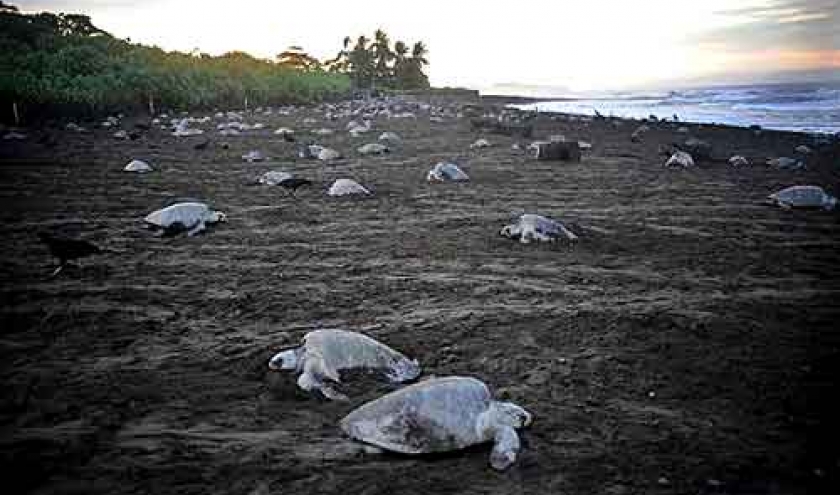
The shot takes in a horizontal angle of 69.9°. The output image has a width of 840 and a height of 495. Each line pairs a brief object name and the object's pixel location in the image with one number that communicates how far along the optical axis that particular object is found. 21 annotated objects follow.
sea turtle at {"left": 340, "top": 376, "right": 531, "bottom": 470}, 2.83
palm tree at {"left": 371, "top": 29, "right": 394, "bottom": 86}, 86.81
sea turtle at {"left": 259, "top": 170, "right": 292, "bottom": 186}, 10.02
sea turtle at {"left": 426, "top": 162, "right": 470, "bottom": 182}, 10.48
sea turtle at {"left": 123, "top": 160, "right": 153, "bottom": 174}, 11.12
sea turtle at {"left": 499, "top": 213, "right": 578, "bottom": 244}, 6.53
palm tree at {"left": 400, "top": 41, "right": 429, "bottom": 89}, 88.69
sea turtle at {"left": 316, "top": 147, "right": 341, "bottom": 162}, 13.09
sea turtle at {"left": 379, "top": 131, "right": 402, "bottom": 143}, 17.07
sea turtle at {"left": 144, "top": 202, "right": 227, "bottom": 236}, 6.95
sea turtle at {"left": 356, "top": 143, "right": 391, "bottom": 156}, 14.28
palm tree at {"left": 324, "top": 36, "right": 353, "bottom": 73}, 92.06
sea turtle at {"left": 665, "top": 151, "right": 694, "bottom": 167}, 12.44
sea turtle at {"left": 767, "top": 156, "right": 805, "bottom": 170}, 12.42
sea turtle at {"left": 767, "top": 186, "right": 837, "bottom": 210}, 8.38
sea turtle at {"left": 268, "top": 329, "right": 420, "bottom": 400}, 3.48
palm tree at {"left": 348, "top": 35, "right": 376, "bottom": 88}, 87.00
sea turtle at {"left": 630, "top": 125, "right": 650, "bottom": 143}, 18.29
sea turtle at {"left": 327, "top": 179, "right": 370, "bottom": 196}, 9.02
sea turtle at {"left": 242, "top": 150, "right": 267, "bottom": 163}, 12.85
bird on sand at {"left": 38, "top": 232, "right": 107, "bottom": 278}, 5.40
